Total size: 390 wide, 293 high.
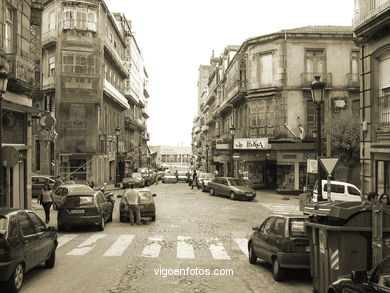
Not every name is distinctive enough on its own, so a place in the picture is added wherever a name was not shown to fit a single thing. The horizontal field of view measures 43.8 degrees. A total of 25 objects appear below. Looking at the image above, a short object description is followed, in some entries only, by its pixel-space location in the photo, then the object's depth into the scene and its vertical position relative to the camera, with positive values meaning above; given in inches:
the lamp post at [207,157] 3127.5 -28.3
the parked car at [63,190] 888.3 -71.2
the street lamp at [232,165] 1922.7 -48.2
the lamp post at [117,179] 1670.8 -100.9
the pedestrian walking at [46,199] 748.0 -71.1
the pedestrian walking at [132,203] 760.3 -78.2
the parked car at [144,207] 793.6 -88.0
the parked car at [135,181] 1667.1 -96.1
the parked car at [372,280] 228.0 -61.9
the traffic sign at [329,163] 495.5 -10.1
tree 1210.6 +37.9
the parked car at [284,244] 404.2 -78.8
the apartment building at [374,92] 636.7 +84.3
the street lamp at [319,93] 574.9 +71.2
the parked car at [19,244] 337.1 -70.1
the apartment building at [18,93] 732.0 +99.3
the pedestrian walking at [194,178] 1720.0 -90.6
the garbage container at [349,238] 312.5 -55.5
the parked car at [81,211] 674.8 -81.7
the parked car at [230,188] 1237.1 -94.6
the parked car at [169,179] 2236.7 -119.5
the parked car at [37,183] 1202.0 -74.3
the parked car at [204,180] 1529.7 -88.0
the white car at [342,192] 989.8 -79.7
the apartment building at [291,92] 1496.1 +197.7
